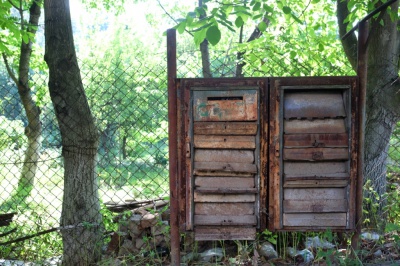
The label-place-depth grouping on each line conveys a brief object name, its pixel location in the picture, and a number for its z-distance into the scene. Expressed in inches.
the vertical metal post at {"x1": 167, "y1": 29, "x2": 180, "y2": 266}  125.7
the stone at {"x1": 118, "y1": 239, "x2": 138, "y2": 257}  157.8
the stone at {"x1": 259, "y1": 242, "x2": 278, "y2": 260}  148.8
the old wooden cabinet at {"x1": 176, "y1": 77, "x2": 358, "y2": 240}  123.3
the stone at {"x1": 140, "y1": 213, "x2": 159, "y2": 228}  160.1
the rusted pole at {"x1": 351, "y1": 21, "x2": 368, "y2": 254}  124.1
